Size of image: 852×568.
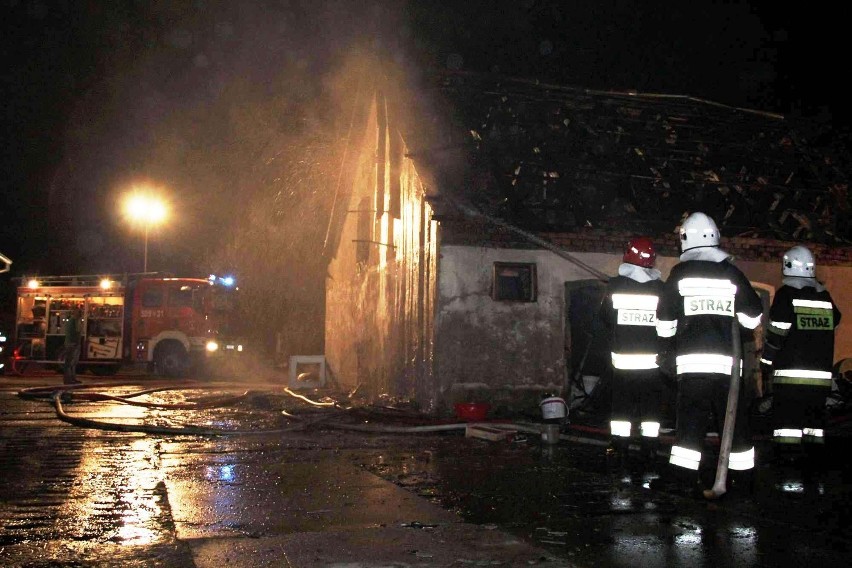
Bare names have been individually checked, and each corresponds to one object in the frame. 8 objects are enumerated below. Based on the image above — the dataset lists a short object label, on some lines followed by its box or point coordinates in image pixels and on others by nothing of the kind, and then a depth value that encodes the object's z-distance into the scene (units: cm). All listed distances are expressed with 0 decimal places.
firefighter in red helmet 724
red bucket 1055
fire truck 2456
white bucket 945
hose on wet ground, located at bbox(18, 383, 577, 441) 920
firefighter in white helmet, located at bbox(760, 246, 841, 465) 738
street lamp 3459
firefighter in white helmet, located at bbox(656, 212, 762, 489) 580
